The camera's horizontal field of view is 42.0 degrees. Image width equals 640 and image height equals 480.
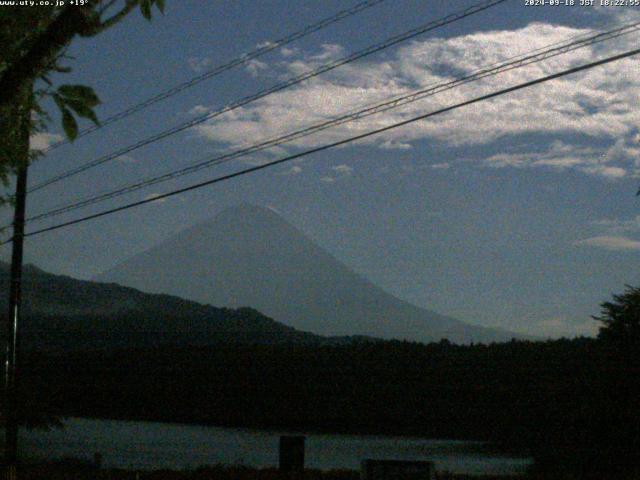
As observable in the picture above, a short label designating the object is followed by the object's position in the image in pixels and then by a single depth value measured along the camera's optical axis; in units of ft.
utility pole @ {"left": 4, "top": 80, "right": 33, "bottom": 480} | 82.53
